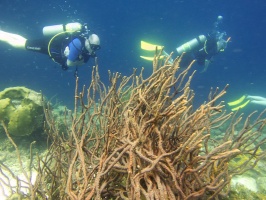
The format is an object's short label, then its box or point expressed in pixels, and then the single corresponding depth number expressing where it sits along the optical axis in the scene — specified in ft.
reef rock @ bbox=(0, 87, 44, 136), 19.60
